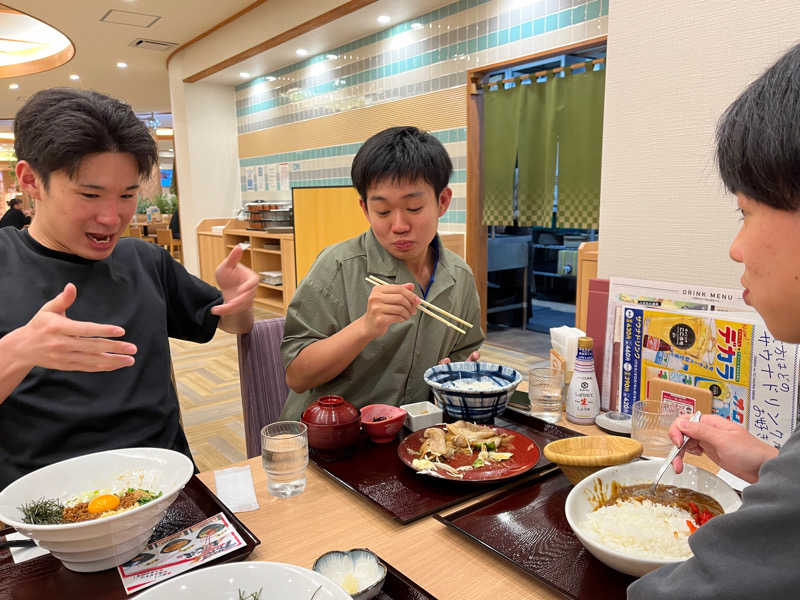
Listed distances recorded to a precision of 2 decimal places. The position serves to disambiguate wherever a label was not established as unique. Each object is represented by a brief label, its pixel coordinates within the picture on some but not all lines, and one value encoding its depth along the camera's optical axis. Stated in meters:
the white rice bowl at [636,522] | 0.76
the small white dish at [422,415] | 1.33
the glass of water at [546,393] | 1.46
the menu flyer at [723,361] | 1.25
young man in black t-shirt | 1.22
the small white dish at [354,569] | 0.75
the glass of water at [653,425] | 1.20
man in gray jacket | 0.53
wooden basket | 0.98
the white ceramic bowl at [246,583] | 0.71
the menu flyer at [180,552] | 0.81
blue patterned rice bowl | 1.34
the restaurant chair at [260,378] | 1.77
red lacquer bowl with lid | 1.18
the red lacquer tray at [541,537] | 0.78
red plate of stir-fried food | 1.08
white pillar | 8.06
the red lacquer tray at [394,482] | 0.99
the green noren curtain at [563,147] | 4.16
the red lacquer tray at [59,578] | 0.78
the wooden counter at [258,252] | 6.49
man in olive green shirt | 1.57
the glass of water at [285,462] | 1.05
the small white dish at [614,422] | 1.38
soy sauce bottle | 1.44
